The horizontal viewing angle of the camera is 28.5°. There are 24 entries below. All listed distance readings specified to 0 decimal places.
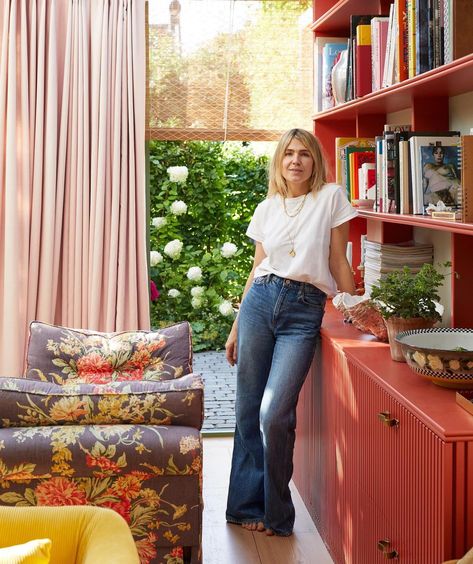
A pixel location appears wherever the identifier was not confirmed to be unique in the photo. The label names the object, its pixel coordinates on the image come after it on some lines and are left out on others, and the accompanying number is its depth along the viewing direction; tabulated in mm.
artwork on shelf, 3006
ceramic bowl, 2369
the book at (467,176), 2516
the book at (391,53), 3221
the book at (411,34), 2967
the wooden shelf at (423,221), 2480
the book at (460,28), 2643
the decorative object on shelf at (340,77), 4056
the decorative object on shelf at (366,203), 3775
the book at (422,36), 2877
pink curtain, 4508
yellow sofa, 1853
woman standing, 3441
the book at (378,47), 3498
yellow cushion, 1629
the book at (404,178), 3150
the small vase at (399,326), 2850
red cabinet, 2088
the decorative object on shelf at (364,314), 3234
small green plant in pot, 2891
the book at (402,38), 3113
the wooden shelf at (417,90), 2631
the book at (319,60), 4477
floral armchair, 2482
